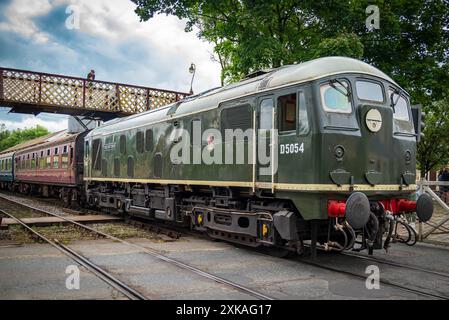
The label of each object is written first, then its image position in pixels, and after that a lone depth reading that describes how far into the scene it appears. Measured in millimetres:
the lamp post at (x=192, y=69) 20098
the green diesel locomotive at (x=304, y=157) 7309
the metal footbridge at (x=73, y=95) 19270
